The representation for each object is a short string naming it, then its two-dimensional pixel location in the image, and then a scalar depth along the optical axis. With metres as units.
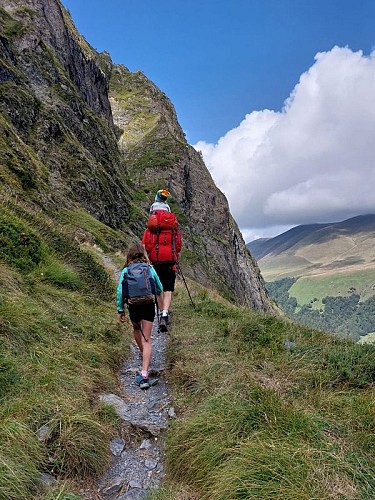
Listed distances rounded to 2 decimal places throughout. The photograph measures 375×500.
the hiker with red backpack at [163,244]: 8.71
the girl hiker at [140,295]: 6.41
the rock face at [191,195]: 55.50
